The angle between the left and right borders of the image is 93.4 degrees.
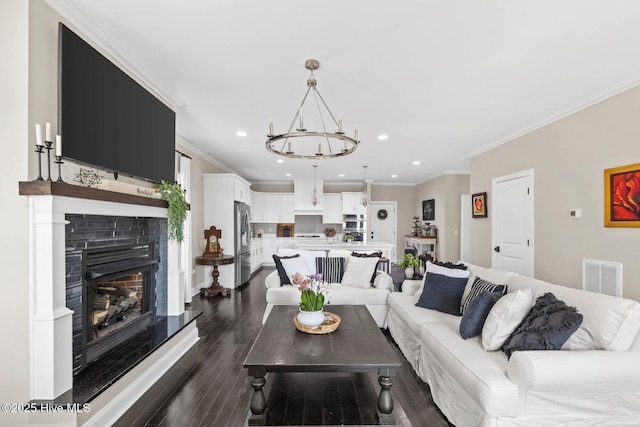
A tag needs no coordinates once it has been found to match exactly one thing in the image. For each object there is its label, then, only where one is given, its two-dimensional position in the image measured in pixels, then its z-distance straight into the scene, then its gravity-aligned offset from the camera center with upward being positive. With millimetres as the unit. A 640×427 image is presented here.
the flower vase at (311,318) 2568 -875
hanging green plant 3127 +93
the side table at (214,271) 5582 -1033
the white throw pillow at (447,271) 3233 -621
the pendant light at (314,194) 8141 +653
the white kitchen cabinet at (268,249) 9016 -991
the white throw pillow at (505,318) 2184 -760
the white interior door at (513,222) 4180 -115
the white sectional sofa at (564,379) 1789 -1008
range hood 9062 +663
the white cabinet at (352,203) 9094 +384
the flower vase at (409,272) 4730 -900
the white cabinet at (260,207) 9195 +284
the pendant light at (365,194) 7699 +556
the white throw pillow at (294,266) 4316 -717
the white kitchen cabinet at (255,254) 7793 -1025
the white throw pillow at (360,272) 4180 -793
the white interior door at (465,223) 7614 -203
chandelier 2463 +1224
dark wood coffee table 2041 -1004
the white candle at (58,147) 1831 +429
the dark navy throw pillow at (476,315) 2393 -803
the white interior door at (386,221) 9914 -182
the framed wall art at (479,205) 5175 +174
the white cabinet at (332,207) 9234 +269
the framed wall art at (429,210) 8500 +157
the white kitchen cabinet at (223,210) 6043 +134
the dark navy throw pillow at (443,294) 3074 -824
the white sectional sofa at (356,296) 3936 -1053
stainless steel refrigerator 6168 -599
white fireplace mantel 1749 -434
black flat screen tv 1956 +794
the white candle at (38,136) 1725 +472
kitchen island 6441 -665
